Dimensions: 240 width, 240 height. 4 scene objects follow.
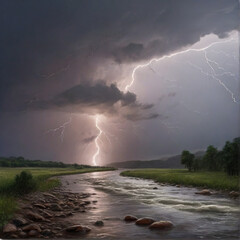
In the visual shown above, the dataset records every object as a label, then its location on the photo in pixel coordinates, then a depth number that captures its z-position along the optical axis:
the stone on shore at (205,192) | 23.60
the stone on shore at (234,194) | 21.57
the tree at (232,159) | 31.91
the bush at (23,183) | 18.41
